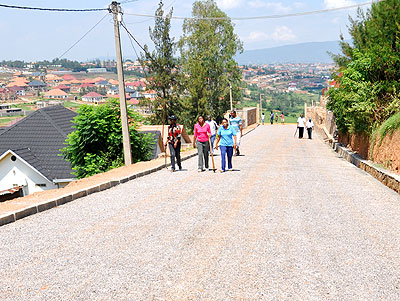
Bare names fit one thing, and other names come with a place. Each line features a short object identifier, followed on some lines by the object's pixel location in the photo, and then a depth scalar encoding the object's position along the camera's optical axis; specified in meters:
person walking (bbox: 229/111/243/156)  16.34
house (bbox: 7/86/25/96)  186.45
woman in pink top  12.26
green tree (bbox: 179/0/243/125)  50.66
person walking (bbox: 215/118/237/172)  12.29
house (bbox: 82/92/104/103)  160.64
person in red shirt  11.95
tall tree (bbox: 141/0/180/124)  44.62
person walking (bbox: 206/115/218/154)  16.47
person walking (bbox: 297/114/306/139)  28.77
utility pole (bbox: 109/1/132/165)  14.28
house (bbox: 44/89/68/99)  173.50
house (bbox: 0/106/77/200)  24.59
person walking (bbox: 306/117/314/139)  29.53
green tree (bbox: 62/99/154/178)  17.62
